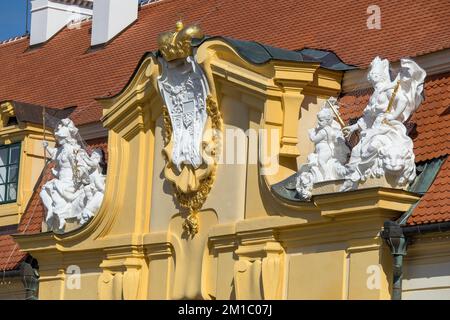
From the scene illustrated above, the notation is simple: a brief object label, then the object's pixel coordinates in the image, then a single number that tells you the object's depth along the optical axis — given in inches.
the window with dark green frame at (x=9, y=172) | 1241.4
